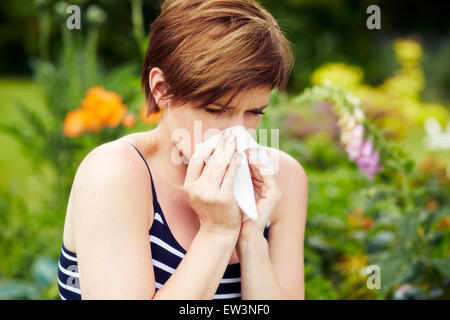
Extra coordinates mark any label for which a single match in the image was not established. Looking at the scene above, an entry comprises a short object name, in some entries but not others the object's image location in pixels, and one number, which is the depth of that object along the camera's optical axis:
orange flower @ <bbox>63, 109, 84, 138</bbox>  2.83
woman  1.22
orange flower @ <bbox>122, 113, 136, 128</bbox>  2.91
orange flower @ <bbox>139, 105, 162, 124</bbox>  2.43
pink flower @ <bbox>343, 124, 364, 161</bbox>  1.94
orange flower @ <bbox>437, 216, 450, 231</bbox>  2.33
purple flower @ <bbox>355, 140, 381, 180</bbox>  1.99
